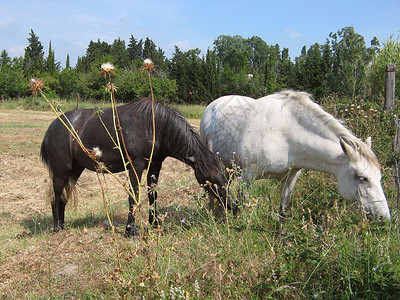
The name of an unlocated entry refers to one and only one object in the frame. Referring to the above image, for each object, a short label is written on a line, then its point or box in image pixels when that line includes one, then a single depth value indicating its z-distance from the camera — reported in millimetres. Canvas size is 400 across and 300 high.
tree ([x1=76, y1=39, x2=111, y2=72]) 39875
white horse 3352
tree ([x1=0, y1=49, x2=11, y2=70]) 31050
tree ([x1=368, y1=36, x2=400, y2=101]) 9008
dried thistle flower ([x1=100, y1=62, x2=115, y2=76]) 2459
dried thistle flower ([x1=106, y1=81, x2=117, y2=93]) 2569
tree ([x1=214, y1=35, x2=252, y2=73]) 75125
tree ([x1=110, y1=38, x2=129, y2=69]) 43819
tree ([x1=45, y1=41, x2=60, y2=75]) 42006
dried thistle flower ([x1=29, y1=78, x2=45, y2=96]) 2506
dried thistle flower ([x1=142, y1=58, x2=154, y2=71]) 2697
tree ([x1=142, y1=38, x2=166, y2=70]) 53106
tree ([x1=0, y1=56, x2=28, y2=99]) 29933
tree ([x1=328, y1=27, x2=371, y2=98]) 27016
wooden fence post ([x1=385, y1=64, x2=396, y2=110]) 5359
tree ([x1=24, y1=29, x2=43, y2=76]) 38594
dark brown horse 4215
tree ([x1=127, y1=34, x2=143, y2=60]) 62969
